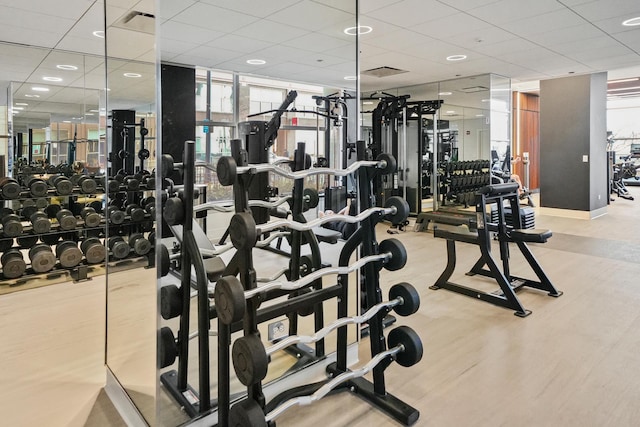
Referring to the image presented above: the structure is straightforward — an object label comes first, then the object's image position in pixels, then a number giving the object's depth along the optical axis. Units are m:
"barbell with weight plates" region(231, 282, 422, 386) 1.42
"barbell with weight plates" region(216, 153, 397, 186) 1.53
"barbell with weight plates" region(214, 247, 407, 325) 1.39
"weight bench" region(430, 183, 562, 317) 3.36
